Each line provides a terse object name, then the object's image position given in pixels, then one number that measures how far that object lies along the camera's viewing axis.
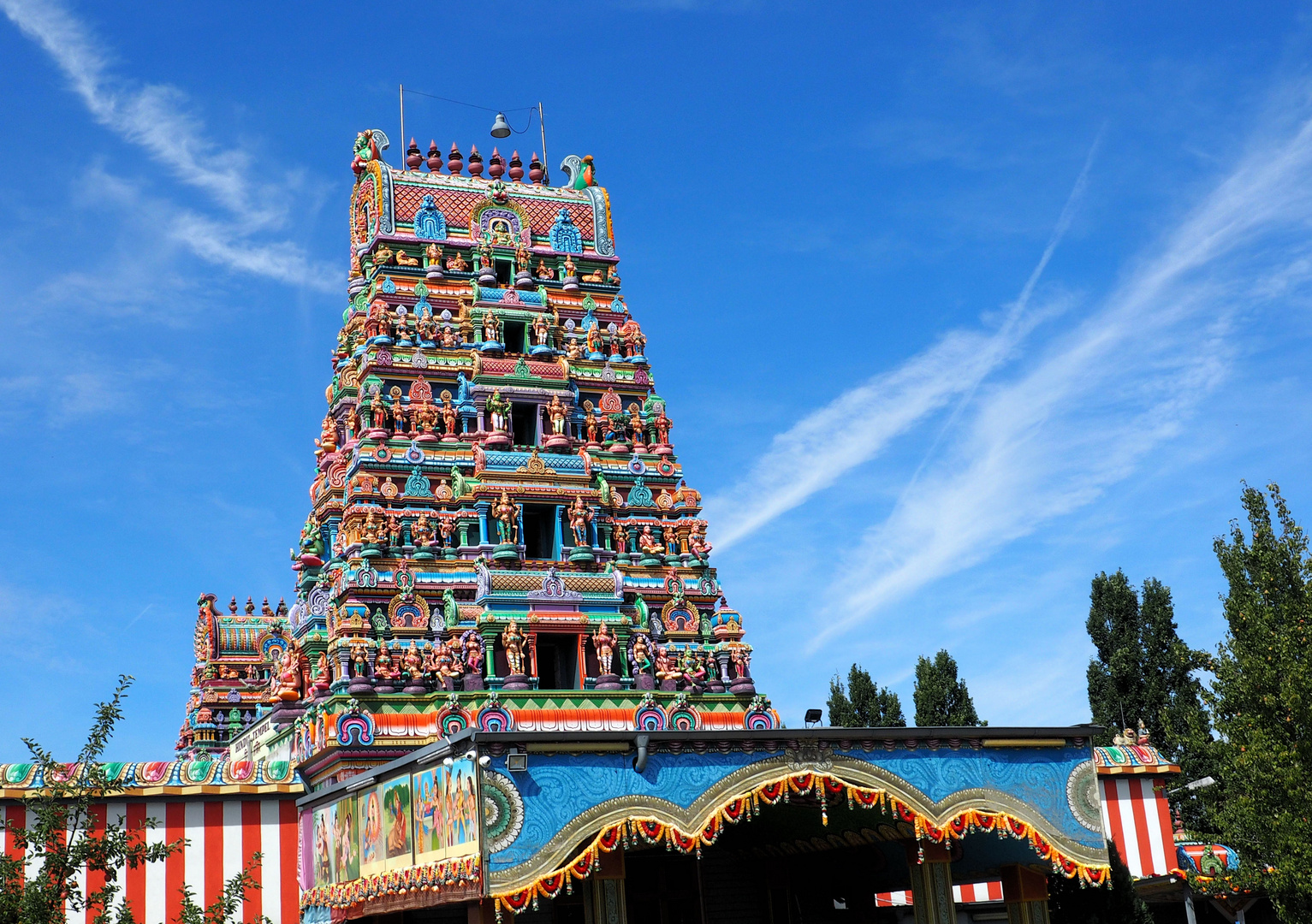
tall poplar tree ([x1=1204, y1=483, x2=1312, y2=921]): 26.78
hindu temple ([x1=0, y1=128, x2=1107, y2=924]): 22.34
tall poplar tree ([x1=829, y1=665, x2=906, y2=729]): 57.16
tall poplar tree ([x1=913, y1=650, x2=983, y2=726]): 54.34
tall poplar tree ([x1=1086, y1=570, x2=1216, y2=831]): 50.00
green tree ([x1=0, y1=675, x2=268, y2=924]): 17.81
